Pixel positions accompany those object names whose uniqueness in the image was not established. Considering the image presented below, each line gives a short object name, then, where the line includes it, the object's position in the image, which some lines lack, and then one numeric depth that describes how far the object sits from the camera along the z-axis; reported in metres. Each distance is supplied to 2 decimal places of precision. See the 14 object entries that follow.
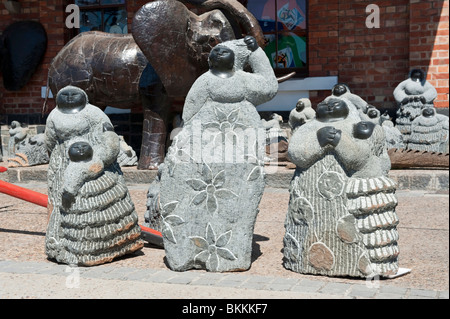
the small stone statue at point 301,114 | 7.70
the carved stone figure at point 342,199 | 3.69
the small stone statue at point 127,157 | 8.95
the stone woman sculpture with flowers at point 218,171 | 4.02
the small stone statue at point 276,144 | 8.15
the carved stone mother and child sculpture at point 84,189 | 4.16
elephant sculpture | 7.44
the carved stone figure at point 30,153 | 9.41
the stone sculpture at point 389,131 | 8.04
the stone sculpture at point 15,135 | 10.00
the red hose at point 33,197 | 4.72
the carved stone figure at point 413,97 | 8.68
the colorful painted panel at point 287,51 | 10.04
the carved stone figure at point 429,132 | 8.52
